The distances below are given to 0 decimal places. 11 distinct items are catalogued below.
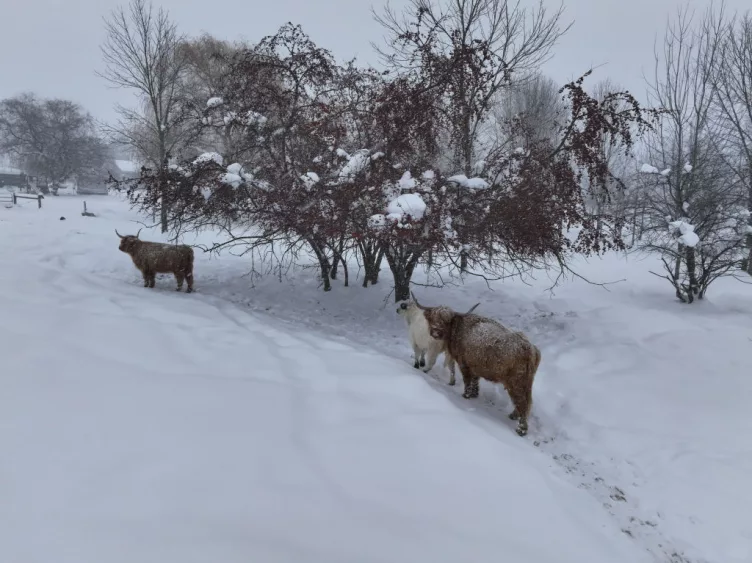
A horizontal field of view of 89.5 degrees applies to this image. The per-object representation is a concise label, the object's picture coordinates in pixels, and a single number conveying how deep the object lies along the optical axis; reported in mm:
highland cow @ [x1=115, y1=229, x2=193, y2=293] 7383
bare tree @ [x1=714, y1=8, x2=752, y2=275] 7684
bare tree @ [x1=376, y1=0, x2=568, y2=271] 6547
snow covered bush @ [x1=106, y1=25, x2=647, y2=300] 5789
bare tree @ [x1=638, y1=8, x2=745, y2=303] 7711
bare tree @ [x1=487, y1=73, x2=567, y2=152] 17828
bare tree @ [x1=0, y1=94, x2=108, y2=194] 32469
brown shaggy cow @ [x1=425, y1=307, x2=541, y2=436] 3988
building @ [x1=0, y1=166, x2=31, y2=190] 34250
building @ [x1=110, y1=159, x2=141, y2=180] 42628
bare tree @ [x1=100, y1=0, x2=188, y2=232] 12586
